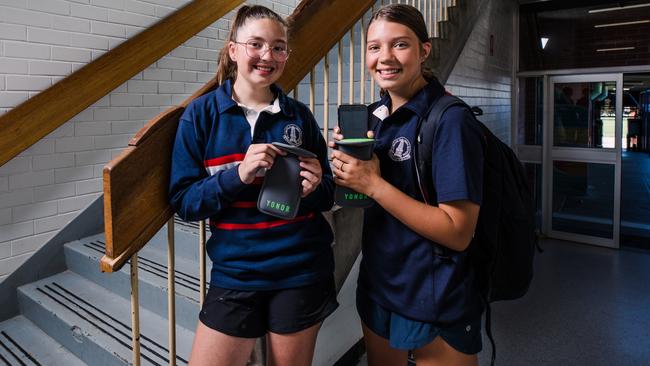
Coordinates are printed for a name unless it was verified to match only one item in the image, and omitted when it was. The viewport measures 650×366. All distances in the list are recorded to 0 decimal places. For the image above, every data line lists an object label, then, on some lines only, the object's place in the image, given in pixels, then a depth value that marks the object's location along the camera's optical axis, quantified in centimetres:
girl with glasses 108
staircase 195
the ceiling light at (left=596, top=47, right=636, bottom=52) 515
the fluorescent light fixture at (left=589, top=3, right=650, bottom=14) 515
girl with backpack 105
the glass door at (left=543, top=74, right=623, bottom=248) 522
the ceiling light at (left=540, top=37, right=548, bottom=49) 571
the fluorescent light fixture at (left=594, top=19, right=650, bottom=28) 513
